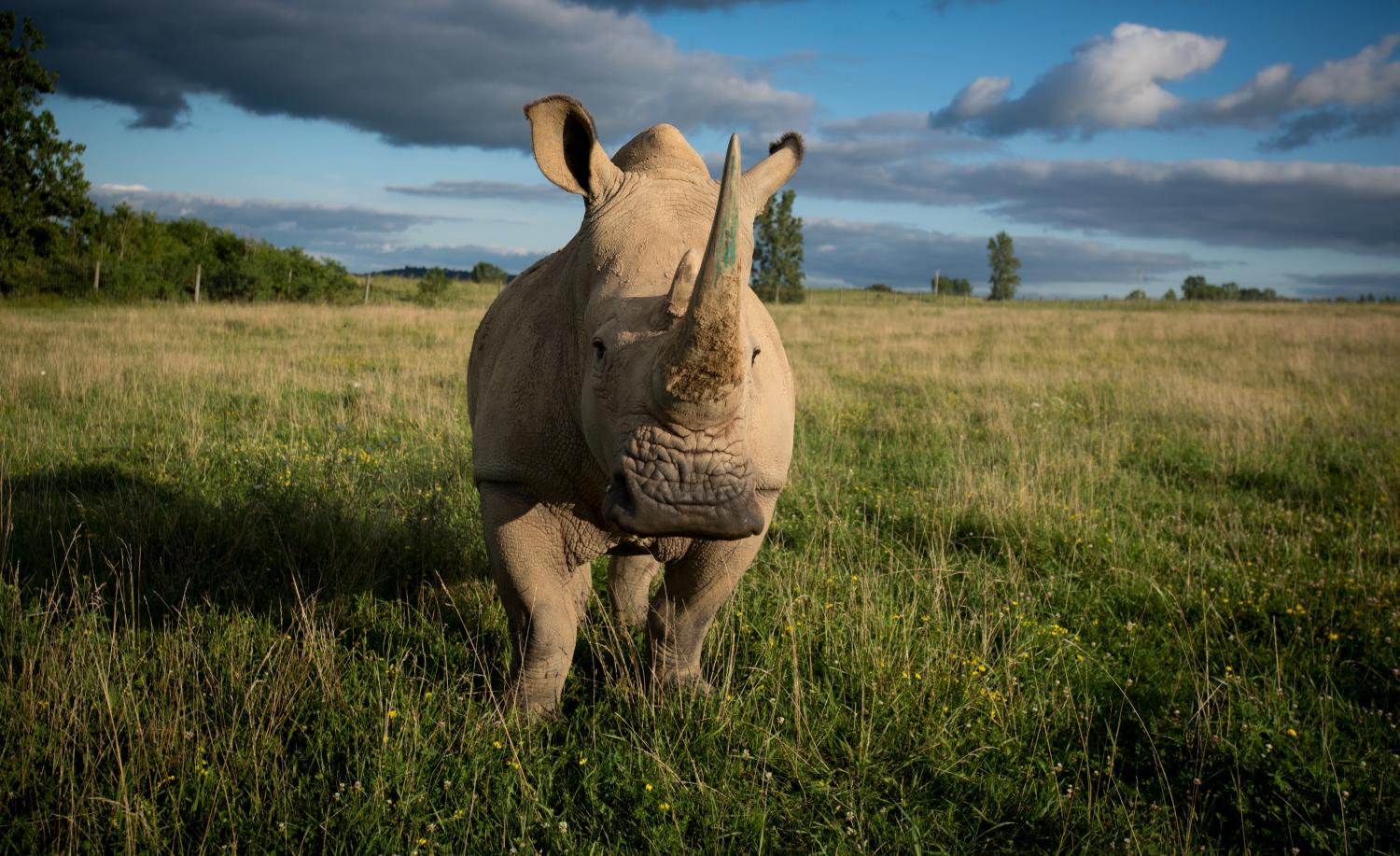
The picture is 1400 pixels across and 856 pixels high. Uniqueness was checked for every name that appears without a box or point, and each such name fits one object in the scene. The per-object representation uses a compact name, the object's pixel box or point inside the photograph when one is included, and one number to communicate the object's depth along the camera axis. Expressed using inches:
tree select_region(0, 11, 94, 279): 1111.6
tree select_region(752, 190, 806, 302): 2381.9
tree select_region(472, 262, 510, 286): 2351.6
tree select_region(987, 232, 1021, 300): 3838.6
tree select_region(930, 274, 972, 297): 2423.5
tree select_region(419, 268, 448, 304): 1371.8
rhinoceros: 88.7
